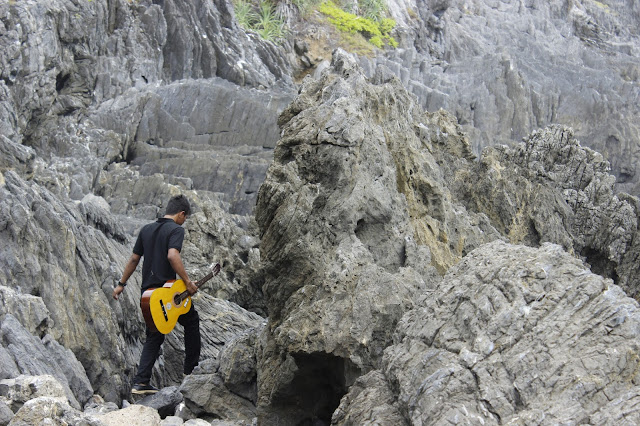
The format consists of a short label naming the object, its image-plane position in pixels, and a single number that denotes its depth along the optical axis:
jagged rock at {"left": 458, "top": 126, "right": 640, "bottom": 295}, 18.31
